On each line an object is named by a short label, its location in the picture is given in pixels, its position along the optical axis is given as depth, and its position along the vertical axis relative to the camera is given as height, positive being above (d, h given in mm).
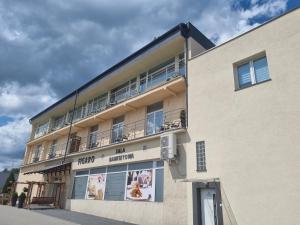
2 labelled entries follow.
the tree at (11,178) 40044 +2621
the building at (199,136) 8945 +2915
